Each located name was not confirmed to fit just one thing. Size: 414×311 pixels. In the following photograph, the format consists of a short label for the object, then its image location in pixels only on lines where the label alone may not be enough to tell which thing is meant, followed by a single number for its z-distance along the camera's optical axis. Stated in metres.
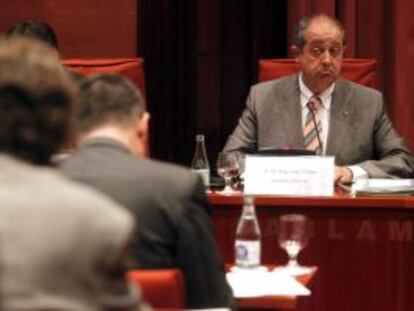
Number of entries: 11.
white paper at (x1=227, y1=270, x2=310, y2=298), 5.13
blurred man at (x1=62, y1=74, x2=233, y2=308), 4.41
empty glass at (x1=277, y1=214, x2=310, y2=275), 5.89
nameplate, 6.96
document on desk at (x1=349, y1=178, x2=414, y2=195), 7.16
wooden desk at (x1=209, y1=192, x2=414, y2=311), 6.84
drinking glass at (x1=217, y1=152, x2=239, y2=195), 7.72
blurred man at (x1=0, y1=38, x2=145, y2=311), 2.77
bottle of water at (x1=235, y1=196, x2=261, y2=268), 5.54
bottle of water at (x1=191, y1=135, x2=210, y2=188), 7.65
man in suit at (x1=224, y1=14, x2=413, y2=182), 8.70
